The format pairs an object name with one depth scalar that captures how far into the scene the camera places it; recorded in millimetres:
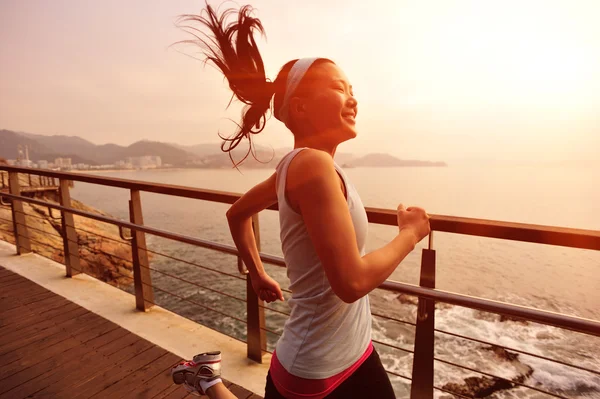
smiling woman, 727
